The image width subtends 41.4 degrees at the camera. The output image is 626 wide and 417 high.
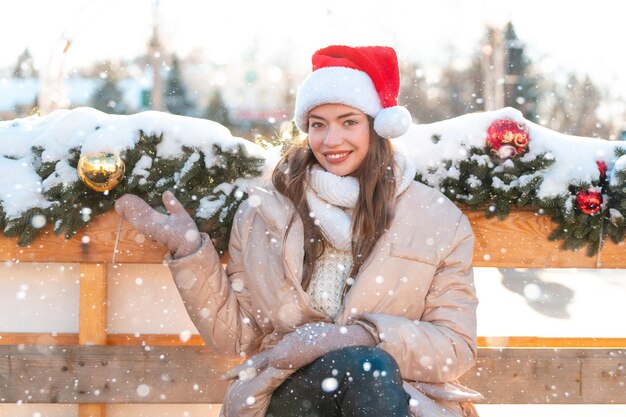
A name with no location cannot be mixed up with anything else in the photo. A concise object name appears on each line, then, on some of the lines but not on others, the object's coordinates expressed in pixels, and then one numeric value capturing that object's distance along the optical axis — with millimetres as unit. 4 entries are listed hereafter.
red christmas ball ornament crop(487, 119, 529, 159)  3342
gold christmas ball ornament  3191
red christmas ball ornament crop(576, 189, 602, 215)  3287
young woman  2719
